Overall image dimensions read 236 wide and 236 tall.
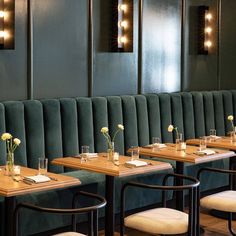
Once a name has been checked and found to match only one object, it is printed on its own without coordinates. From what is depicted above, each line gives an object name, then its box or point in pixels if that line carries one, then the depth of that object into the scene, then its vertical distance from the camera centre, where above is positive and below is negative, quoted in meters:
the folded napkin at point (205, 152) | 5.22 -0.71
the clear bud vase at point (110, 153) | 4.88 -0.66
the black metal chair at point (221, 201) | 4.64 -1.02
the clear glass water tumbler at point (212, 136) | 6.14 -0.66
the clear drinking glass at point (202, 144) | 5.46 -0.67
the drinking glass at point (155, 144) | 5.47 -0.66
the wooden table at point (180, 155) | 5.11 -0.73
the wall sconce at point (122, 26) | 6.37 +0.52
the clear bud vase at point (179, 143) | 5.43 -0.65
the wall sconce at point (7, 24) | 5.27 +0.44
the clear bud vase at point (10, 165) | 4.20 -0.66
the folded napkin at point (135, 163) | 4.59 -0.71
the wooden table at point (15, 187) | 3.76 -0.75
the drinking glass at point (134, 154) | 4.84 -0.67
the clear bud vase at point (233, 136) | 6.12 -0.67
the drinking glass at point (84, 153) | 4.87 -0.66
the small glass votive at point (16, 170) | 4.14 -0.68
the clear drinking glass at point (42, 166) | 4.20 -0.67
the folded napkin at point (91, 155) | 4.93 -0.70
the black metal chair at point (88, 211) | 3.34 -0.81
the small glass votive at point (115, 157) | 4.80 -0.68
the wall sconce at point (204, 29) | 7.51 +0.57
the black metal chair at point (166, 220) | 3.97 -1.00
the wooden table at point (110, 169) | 4.46 -0.74
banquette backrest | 5.32 -0.48
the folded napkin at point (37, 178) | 3.96 -0.72
